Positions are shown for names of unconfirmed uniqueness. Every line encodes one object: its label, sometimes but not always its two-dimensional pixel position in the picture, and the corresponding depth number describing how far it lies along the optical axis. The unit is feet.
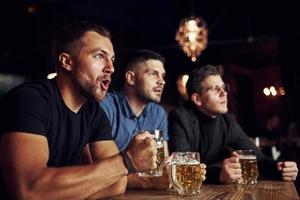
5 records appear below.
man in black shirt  4.29
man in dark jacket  8.41
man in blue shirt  8.57
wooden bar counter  4.56
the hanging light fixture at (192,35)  16.84
